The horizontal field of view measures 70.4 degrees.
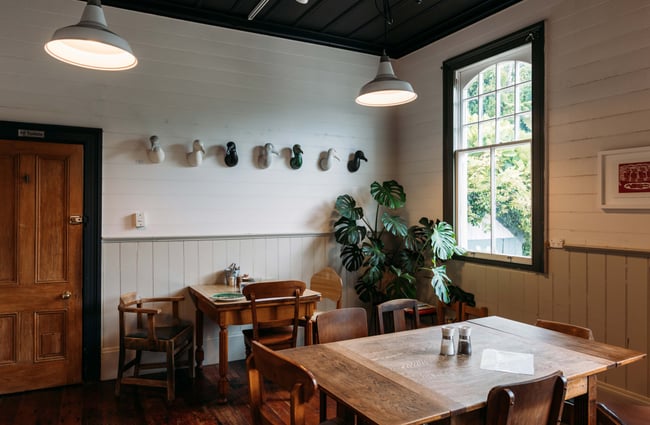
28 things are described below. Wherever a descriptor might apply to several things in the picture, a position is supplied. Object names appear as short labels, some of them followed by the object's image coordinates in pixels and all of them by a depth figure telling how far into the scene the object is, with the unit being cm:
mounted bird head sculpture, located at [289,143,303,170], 451
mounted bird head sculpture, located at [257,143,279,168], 434
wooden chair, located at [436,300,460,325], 407
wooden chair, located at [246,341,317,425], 157
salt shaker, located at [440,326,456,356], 218
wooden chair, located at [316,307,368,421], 250
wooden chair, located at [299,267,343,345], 414
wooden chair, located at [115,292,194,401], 335
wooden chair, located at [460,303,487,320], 359
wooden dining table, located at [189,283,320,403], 336
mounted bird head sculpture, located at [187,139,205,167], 403
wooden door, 348
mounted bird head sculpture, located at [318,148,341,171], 466
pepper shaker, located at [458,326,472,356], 219
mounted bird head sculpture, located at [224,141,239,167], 418
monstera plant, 434
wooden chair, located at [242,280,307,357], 332
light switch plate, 387
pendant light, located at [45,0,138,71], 208
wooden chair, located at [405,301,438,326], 428
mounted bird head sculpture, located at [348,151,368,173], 485
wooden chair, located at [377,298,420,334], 284
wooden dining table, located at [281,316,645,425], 162
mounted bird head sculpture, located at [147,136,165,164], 389
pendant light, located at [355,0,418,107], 277
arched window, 361
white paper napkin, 197
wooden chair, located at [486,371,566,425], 152
